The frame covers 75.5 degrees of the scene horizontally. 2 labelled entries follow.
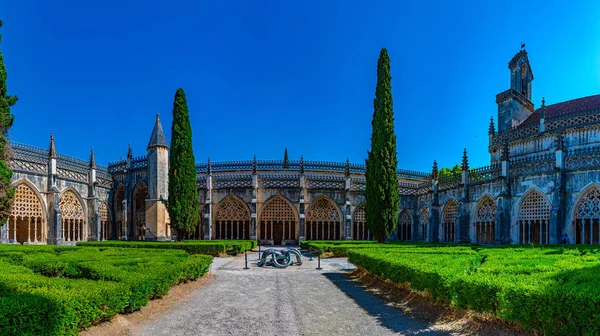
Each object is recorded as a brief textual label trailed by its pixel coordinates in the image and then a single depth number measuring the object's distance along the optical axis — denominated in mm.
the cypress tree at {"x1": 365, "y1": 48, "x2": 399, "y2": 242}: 23750
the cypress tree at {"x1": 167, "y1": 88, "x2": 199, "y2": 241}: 26703
